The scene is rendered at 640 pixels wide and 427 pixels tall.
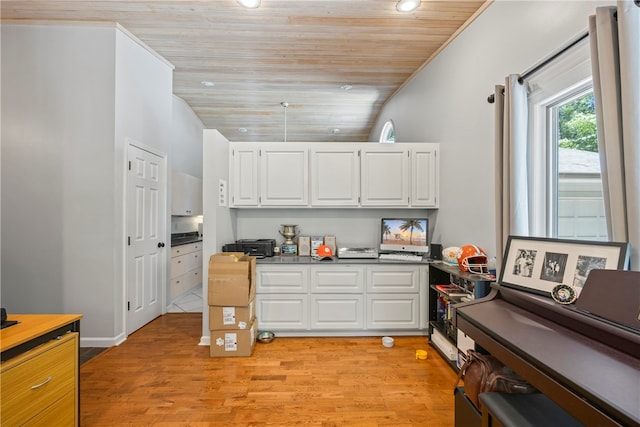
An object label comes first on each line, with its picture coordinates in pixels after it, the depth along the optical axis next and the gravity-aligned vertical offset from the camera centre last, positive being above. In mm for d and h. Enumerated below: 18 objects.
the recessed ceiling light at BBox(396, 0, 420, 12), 2488 +1805
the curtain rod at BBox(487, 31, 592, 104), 1574 +936
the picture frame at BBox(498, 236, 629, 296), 1275 -227
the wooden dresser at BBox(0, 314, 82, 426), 1211 -706
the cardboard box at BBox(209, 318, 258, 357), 2645 -1151
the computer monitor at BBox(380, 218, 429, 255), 3271 -225
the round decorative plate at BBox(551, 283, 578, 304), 1312 -359
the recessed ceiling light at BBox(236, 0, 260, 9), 2454 +1792
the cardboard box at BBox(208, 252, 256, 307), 2609 -598
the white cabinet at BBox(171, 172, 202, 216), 4379 +337
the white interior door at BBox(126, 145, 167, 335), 3125 -231
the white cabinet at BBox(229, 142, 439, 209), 3289 +453
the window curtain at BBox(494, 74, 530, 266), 1936 +342
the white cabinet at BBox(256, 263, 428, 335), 3066 -860
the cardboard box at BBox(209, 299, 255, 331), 2635 -917
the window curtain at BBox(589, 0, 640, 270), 1214 +449
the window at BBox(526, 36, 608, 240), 1691 +404
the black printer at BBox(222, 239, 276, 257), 3168 -348
